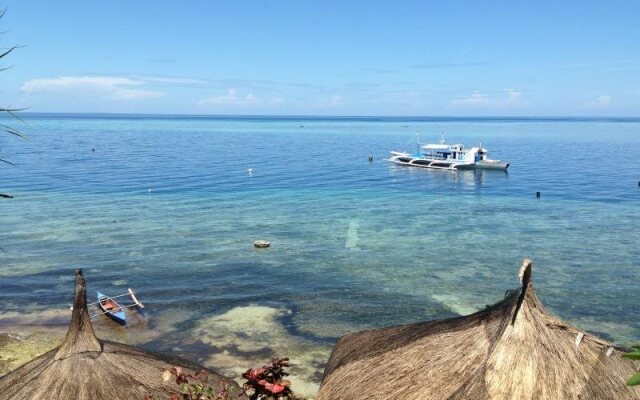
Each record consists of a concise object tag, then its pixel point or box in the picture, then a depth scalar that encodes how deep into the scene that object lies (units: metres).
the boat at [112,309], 17.72
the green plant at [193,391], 5.48
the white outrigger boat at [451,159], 67.00
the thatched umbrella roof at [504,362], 5.73
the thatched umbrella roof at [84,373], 6.24
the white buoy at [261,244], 27.33
